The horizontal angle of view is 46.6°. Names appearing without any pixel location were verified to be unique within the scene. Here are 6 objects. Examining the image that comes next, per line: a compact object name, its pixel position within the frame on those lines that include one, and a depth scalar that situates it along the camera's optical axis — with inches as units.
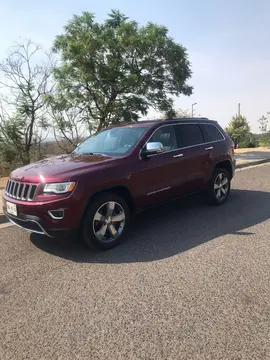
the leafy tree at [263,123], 1497.3
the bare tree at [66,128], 665.6
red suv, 151.7
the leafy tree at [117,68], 576.1
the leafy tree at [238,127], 1504.7
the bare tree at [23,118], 736.3
